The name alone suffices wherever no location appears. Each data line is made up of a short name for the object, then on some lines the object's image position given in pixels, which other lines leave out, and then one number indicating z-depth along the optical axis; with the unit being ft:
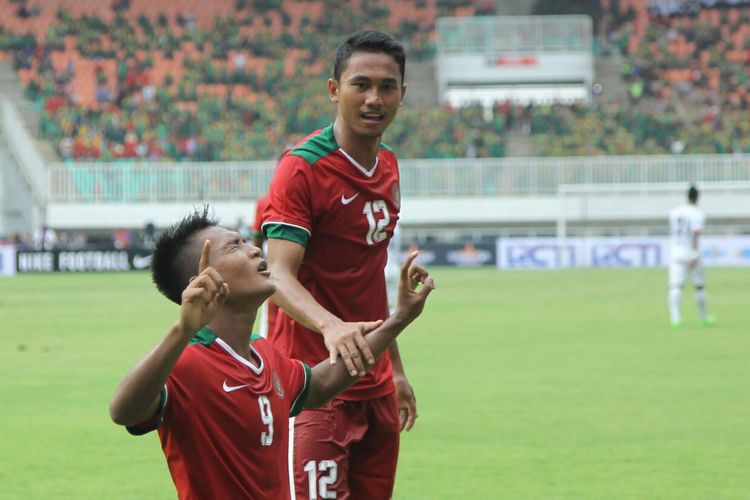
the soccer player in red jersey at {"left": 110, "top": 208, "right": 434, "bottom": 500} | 23.84
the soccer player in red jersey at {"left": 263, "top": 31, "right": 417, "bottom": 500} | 32.46
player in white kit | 129.93
